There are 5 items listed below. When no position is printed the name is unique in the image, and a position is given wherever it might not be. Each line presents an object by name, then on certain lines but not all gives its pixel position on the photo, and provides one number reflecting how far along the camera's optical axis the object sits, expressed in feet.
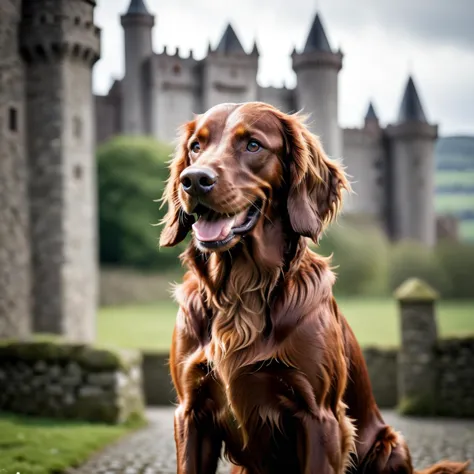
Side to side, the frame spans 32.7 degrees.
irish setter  8.87
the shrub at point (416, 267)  113.60
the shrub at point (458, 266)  110.22
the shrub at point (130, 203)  99.19
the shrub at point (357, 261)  112.16
